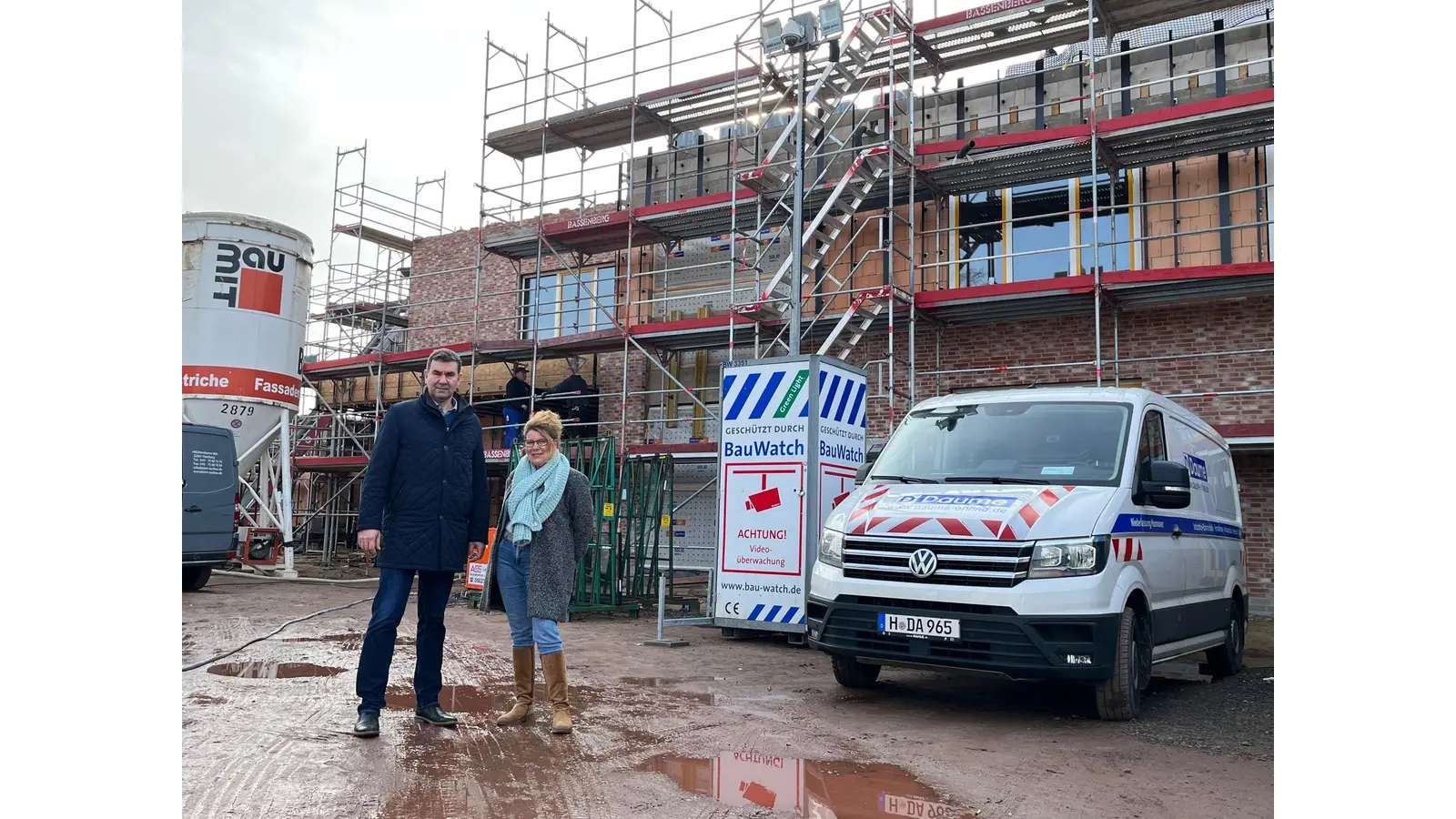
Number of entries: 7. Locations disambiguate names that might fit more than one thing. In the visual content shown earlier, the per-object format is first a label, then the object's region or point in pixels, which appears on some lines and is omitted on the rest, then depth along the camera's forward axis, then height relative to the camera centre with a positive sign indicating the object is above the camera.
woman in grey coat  5.68 -0.53
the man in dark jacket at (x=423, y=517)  5.39 -0.34
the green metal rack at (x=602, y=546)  13.11 -1.17
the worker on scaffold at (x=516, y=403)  19.67 +0.97
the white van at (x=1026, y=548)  5.86 -0.54
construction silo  17.83 +2.01
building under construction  14.20 +3.66
